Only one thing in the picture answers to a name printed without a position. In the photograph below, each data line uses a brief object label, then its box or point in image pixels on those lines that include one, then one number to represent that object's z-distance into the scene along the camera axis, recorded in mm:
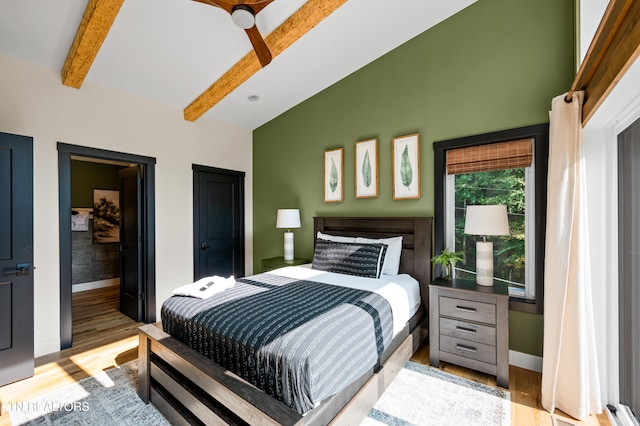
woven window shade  2658
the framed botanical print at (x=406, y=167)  3230
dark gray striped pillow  2961
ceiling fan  1933
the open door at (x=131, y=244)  3773
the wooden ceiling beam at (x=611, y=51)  1211
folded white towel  2277
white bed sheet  2424
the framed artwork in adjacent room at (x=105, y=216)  5582
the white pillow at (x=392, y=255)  3119
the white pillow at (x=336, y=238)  3432
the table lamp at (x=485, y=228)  2424
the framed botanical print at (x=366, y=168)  3559
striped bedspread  1456
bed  1433
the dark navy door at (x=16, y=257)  2469
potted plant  2746
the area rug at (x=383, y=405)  1968
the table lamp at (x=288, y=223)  3965
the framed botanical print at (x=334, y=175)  3869
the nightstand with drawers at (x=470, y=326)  2307
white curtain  1976
